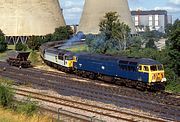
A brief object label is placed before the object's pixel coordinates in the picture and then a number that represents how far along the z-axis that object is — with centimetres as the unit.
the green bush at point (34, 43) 6516
